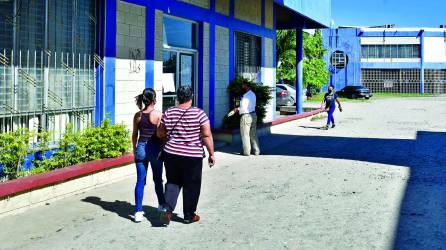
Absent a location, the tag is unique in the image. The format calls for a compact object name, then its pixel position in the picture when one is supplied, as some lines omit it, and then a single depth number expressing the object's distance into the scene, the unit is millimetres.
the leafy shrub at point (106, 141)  7992
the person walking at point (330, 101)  17344
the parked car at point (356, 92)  48062
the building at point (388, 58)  59594
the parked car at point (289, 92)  30562
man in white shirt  11297
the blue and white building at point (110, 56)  7527
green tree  38562
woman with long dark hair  5926
